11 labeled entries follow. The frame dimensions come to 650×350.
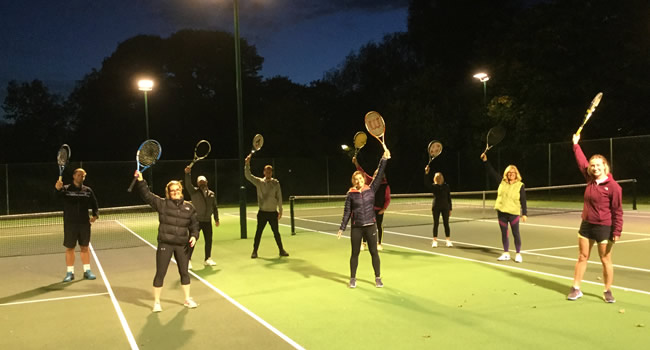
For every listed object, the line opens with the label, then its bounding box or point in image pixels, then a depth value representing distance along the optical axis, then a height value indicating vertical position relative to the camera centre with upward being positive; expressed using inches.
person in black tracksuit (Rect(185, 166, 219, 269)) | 401.7 -21.1
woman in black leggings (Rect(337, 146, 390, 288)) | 319.0 -25.6
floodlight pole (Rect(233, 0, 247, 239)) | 581.0 +49.3
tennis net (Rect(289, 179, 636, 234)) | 727.7 -64.1
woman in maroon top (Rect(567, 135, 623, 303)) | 268.2 -23.2
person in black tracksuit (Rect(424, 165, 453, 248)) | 474.0 -25.7
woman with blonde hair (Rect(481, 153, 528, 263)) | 394.0 -24.2
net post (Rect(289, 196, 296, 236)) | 601.9 -50.4
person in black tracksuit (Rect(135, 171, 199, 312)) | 280.4 -26.5
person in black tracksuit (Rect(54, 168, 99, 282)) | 359.6 -22.8
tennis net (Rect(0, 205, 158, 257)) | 549.0 -64.6
